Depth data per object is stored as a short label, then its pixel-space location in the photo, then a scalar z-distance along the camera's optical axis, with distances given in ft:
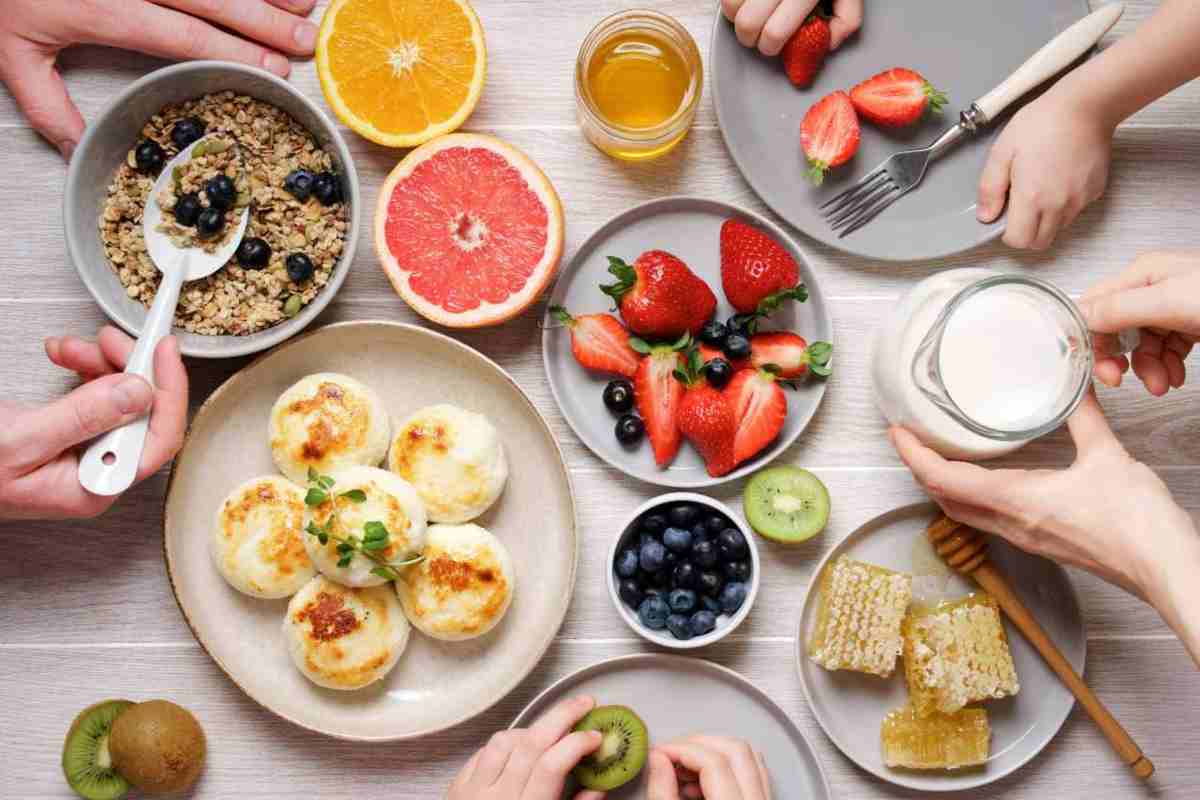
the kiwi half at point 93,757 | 2.59
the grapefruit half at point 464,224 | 2.56
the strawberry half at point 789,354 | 2.58
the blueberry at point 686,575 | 2.54
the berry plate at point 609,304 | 2.62
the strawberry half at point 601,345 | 2.60
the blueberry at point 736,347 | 2.59
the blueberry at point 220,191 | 2.53
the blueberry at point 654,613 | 2.56
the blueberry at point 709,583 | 2.55
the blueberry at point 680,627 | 2.55
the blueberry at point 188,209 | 2.53
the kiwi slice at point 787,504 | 2.59
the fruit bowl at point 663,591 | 2.54
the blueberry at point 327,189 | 2.57
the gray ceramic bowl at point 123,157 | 2.51
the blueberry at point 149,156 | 2.55
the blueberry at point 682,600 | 2.54
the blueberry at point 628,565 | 2.56
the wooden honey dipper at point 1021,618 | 2.59
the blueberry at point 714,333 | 2.61
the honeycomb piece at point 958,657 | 2.54
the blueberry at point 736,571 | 2.56
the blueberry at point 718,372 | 2.58
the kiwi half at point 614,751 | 2.56
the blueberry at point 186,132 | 2.56
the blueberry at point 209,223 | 2.52
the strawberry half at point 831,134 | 2.62
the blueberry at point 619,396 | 2.60
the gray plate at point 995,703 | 2.62
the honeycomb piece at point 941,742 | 2.58
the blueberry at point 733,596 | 2.55
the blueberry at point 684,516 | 2.56
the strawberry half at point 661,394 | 2.59
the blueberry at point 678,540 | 2.54
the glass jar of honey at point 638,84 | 2.58
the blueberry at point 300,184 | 2.57
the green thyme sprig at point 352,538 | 2.44
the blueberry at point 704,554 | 2.54
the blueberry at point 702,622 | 2.55
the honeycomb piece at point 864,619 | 2.55
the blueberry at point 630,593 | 2.57
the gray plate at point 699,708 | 2.62
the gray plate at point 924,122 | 2.66
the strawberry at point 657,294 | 2.56
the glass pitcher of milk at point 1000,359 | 2.32
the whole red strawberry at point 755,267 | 2.56
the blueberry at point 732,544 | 2.55
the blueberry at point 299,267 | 2.54
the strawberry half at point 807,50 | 2.61
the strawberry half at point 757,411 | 2.57
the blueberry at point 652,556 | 2.54
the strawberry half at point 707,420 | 2.54
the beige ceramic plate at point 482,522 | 2.60
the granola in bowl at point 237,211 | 2.55
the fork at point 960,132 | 2.59
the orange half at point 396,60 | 2.56
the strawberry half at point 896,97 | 2.62
